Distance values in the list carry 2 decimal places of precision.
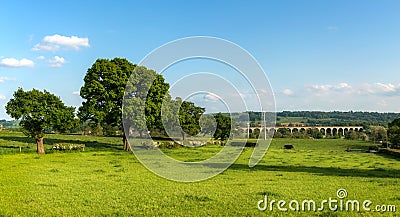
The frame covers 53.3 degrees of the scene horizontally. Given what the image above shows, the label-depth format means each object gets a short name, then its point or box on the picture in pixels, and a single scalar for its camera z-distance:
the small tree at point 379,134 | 113.24
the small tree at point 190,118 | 70.30
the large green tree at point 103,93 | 48.91
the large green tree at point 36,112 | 43.22
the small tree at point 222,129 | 73.27
